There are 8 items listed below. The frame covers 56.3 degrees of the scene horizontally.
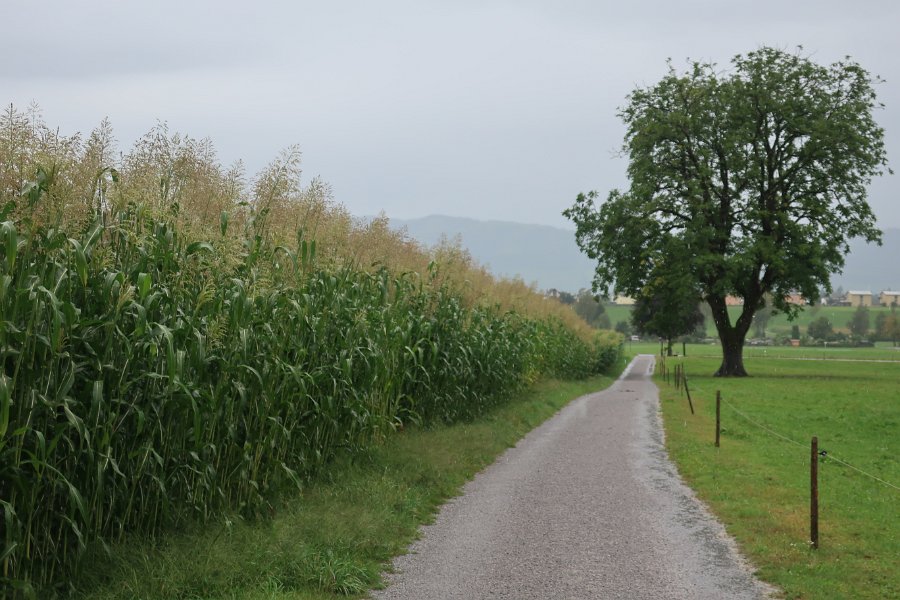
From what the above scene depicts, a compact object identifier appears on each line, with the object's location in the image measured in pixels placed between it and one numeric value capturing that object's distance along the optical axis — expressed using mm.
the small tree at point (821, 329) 158625
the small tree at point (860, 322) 174450
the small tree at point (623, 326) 168988
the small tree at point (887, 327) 145262
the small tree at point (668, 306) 42500
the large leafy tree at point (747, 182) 42375
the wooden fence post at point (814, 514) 8516
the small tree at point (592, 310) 166125
